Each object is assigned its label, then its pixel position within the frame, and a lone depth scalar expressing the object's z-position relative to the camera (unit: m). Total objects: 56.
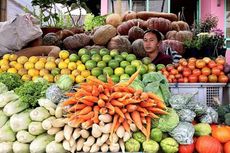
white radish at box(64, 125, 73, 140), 2.32
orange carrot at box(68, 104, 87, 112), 2.40
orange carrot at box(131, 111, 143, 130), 2.36
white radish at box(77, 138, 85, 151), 2.30
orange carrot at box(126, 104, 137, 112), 2.39
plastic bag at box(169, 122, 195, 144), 2.41
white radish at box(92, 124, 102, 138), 2.28
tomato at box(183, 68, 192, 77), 3.72
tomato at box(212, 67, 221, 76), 3.69
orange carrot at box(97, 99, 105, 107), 2.36
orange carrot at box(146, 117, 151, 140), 2.38
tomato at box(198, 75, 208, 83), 3.61
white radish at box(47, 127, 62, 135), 2.41
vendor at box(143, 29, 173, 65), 4.36
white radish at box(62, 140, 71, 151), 2.31
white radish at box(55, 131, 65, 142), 2.36
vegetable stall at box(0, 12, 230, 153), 2.33
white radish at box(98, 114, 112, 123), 2.31
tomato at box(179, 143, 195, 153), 2.43
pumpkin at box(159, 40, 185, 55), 5.29
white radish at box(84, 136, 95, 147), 2.29
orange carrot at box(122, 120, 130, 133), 2.37
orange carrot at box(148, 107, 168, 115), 2.45
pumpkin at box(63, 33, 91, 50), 4.74
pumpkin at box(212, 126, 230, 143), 2.59
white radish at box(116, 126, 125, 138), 2.31
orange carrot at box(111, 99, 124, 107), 2.37
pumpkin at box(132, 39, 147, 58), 4.46
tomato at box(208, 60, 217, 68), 3.78
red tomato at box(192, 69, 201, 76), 3.69
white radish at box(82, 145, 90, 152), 2.29
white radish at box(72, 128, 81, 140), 2.30
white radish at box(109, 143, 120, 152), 2.29
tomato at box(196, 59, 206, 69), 3.79
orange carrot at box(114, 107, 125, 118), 2.35
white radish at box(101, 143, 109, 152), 2.30
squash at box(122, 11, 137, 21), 7.35
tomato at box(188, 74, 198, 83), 3.64
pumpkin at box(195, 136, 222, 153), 2.44
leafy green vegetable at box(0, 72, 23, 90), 3.23
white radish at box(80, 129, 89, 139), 2.31
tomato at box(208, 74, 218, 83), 3.62
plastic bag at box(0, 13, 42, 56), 4.41
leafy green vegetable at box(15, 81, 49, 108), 2.65
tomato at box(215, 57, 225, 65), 3.81
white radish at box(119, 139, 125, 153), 2.30
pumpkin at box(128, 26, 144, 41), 5.34
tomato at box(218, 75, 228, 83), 3.62
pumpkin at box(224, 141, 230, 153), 2.54
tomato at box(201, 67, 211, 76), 3.69
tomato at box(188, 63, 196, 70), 3.80
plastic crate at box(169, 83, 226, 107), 3.53
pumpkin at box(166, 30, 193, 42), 6.10
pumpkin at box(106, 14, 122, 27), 7.05
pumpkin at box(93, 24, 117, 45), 4.55
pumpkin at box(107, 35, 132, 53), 4.45
